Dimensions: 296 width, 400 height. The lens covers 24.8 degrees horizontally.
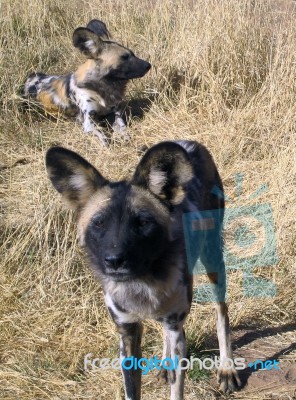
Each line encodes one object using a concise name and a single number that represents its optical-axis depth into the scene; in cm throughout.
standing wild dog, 246
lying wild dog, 648
